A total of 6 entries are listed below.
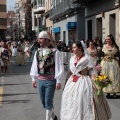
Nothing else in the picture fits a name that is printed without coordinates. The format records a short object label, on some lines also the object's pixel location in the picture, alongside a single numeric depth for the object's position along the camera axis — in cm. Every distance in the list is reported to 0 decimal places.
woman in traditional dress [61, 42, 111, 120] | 739
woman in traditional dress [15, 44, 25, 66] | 3058
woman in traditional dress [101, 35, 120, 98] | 1219
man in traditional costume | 823
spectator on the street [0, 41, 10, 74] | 2252
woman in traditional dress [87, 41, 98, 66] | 1508
